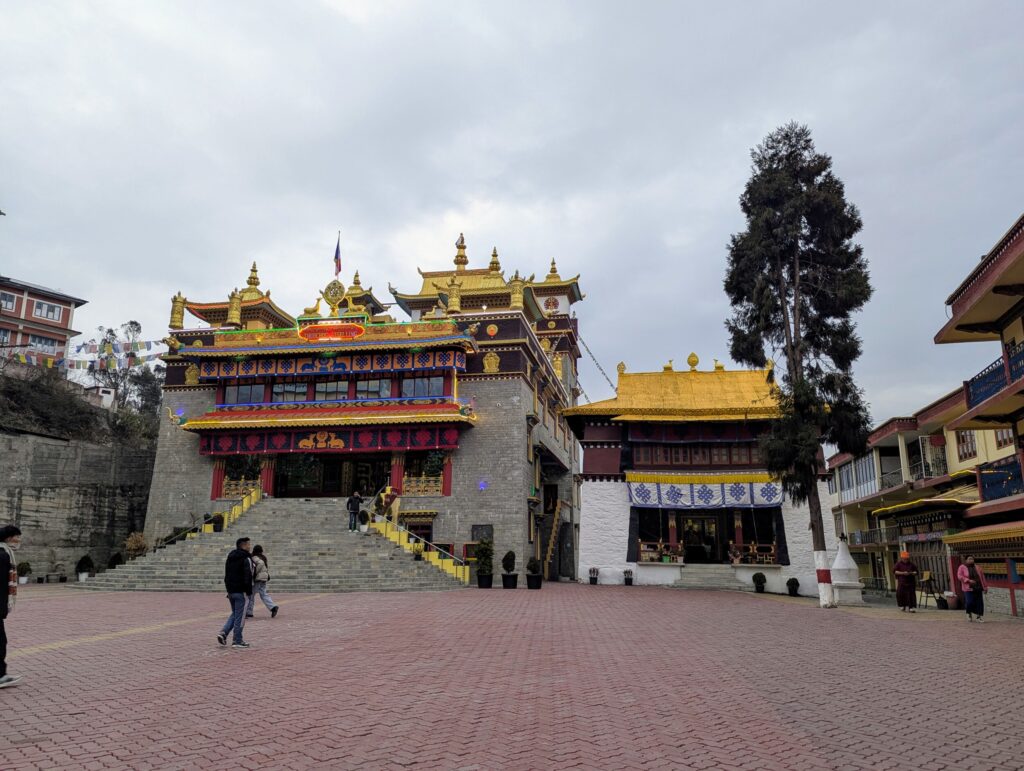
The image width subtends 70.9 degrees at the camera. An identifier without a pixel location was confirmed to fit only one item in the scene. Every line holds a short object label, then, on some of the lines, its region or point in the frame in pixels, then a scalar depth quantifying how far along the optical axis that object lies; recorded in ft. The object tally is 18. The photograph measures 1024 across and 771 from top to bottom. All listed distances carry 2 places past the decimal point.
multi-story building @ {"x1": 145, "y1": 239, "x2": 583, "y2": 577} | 99.76
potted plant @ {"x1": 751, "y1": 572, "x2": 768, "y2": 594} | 91.04
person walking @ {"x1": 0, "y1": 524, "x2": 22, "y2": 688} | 25.32
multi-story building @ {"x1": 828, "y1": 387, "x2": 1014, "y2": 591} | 85.61
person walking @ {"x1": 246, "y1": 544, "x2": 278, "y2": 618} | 44.50
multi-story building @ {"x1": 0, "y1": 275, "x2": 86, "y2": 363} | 203.21
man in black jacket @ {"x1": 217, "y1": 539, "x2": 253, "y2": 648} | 34.76
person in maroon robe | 61.62
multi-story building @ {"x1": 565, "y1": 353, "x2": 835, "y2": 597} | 94.89
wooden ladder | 112.37
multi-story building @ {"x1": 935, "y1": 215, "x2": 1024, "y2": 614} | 58.90
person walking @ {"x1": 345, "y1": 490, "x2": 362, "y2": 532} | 87.56
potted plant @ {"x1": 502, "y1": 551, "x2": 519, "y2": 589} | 85.05
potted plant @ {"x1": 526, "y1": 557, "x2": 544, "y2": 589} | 84.94
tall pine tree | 69.72
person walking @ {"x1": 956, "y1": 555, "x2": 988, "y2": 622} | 53.11
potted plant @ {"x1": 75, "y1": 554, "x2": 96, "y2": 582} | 96.99
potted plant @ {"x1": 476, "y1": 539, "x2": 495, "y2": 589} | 83.71
